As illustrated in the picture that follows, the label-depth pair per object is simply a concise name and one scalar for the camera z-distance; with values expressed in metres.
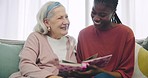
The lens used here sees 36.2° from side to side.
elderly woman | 1.35
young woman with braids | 1.33
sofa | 1.50
